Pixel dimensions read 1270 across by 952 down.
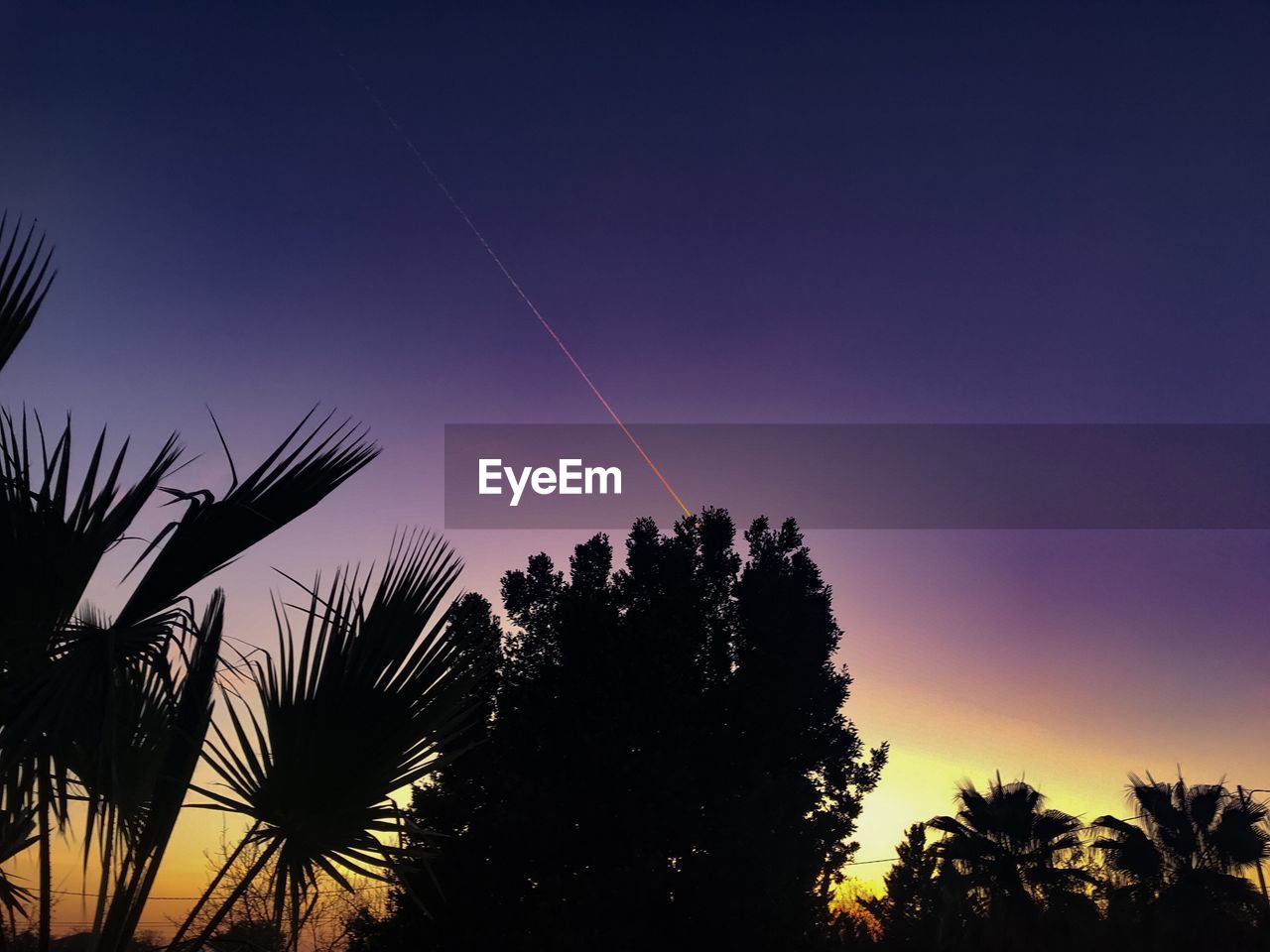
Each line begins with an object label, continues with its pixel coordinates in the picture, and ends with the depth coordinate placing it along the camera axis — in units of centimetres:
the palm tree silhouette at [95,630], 356
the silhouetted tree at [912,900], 1455
